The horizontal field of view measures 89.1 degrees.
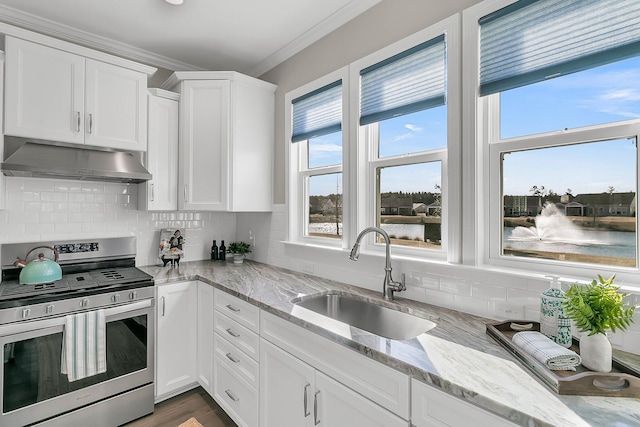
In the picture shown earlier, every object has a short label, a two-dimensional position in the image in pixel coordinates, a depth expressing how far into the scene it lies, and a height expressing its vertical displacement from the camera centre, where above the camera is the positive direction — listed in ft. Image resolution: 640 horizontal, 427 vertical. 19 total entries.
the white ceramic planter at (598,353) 3.25 -1.39
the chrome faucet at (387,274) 6.01 -1.11
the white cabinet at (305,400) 4.13 -2.72
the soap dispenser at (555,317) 3.87 -1.23
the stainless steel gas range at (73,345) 5.93 -2.62
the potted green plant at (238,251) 10.16 -1.15
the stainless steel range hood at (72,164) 6.66 +1.12
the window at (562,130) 4.23 +1.26
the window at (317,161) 8.14 +1.50
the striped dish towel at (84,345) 6.32 -2.62
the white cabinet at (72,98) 6.79 +2.66
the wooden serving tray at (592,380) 2.93 -1.55
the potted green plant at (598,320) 3.24 -1.05
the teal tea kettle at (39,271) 6.84 -1.23
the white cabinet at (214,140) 9.07 +2.10
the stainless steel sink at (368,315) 5.44 -1.87
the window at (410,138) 5.89 +1.60
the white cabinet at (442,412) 3.03 -1.96
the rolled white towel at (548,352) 3.27 -1.44
